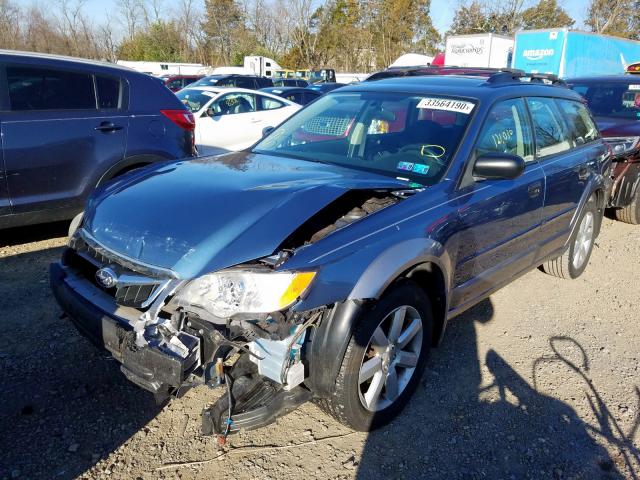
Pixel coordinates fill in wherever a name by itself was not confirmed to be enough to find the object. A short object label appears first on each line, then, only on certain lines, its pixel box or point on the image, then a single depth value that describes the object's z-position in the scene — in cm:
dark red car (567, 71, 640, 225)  604
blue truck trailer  1628
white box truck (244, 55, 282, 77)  3691
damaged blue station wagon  204
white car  873
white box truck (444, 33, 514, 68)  1833
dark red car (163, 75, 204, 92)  2017
